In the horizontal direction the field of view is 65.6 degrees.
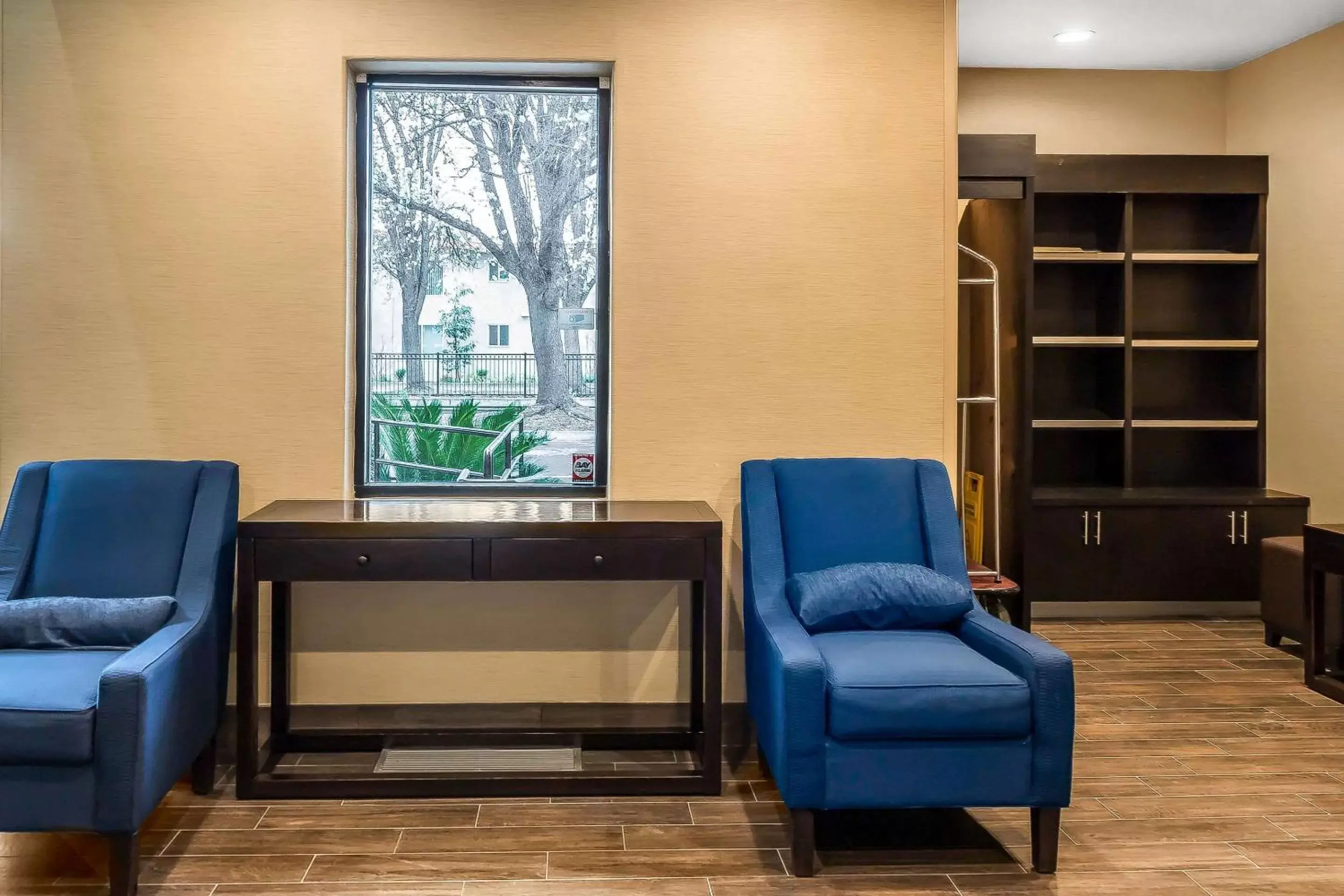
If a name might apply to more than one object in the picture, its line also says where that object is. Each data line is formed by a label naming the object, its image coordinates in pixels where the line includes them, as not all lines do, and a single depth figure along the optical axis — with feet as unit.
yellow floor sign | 12.91
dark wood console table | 9.45
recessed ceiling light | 16.30
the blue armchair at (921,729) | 7.97
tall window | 11.64
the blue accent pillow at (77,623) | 8.85
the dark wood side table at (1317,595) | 13.23
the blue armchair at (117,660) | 7.56
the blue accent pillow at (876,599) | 9.41
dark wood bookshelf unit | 17.16
